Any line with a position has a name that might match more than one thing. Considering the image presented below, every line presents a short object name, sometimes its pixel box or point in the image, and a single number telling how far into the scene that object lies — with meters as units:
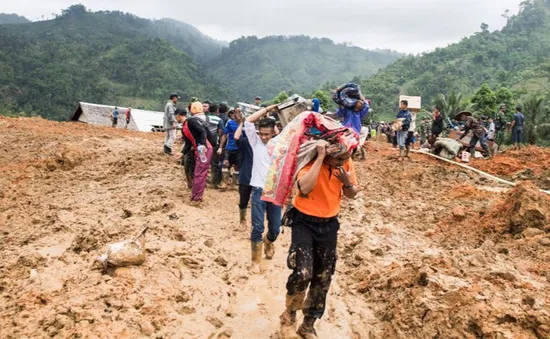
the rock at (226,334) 3.23
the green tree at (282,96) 41.80
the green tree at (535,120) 21.73
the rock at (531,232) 4.93
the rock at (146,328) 3.00
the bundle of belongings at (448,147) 11.36
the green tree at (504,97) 30.81
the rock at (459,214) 6.09
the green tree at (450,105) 26.78
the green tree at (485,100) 29.33
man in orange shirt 2.93
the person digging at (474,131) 11.50
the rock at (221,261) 4.62
